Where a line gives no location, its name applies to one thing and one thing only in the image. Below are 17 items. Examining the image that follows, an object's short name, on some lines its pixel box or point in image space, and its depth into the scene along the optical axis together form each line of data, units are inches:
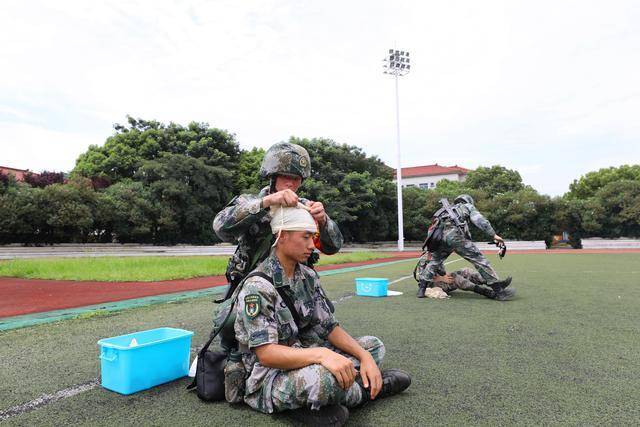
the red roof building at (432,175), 2652.6
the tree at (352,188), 1194.6
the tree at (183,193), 1103.6
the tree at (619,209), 1243.2
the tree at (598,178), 1862.2
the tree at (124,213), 1021.8
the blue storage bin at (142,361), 113.0
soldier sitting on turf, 88.2
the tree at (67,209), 923.4
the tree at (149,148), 1266.0
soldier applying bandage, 109.0
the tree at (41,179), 1048.8
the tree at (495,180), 2007.9
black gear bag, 106.8
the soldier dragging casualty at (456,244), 269.4
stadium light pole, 1327.5
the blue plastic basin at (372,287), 294.2
